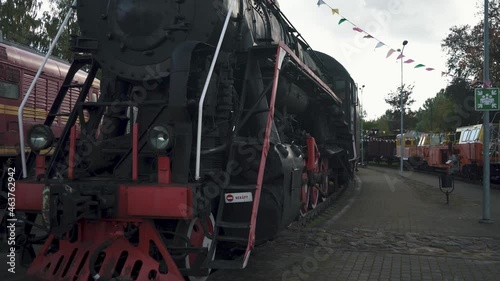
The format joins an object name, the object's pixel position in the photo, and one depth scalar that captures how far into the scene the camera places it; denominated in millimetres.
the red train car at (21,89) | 9945
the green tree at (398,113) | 57125
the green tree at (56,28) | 23469
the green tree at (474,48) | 26359
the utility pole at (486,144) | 9578
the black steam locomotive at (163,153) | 4199
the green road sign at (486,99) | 9727
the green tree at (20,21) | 22797
